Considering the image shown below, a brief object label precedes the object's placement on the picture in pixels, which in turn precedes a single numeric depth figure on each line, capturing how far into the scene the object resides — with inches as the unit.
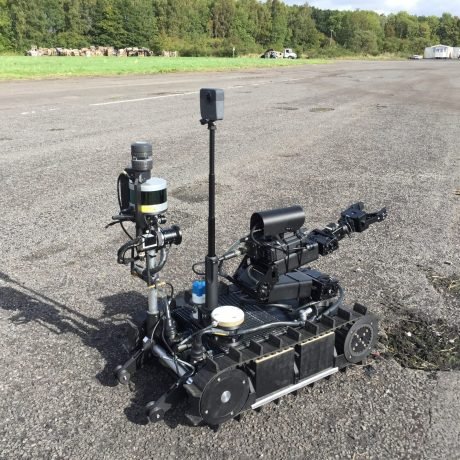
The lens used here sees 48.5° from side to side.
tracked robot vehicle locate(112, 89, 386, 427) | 113.6
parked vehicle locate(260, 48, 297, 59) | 3396.2
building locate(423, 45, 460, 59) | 5073.8
